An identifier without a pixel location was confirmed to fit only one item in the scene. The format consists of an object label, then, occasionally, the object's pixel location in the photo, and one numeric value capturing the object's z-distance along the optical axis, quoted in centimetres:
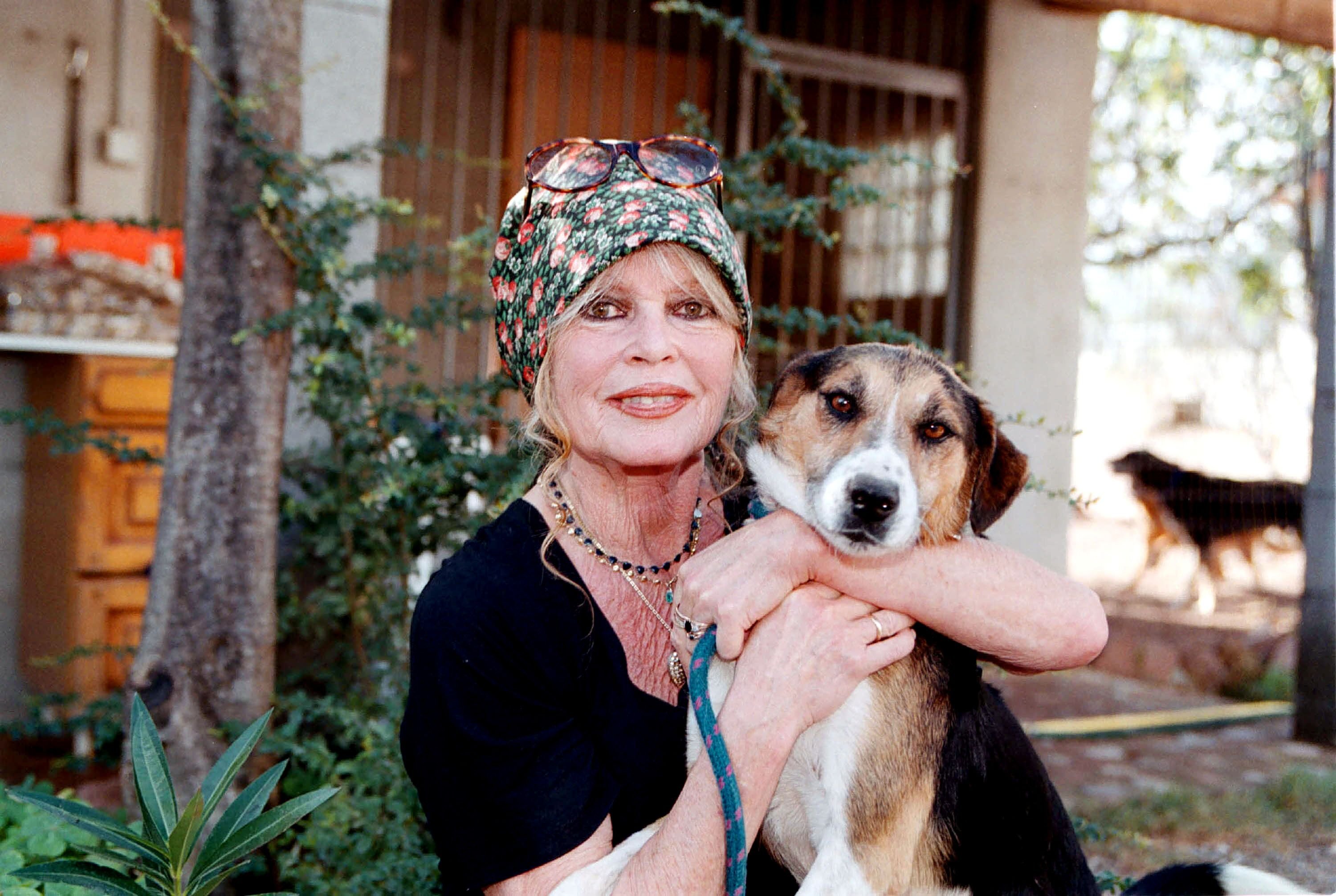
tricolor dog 172
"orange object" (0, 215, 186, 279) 407
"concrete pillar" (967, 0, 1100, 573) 609
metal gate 616
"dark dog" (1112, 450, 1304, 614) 814
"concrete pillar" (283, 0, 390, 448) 374
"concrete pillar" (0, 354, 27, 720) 425
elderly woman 163
